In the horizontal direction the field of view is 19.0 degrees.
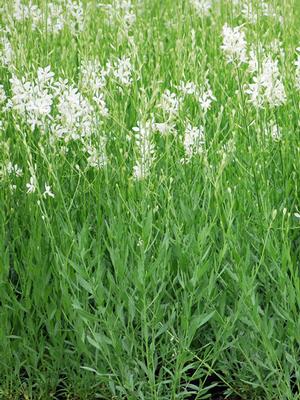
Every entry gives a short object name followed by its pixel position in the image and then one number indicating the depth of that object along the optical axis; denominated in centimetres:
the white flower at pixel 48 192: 362
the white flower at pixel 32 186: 361
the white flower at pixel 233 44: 370
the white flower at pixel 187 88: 420
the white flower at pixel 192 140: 377
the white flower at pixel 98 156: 377
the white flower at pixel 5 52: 486
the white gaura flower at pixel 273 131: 396
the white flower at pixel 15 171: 405
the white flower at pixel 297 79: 404
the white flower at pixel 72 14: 584
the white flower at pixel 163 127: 370
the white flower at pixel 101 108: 393
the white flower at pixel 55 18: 598
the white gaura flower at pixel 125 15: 617
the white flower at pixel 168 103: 370
